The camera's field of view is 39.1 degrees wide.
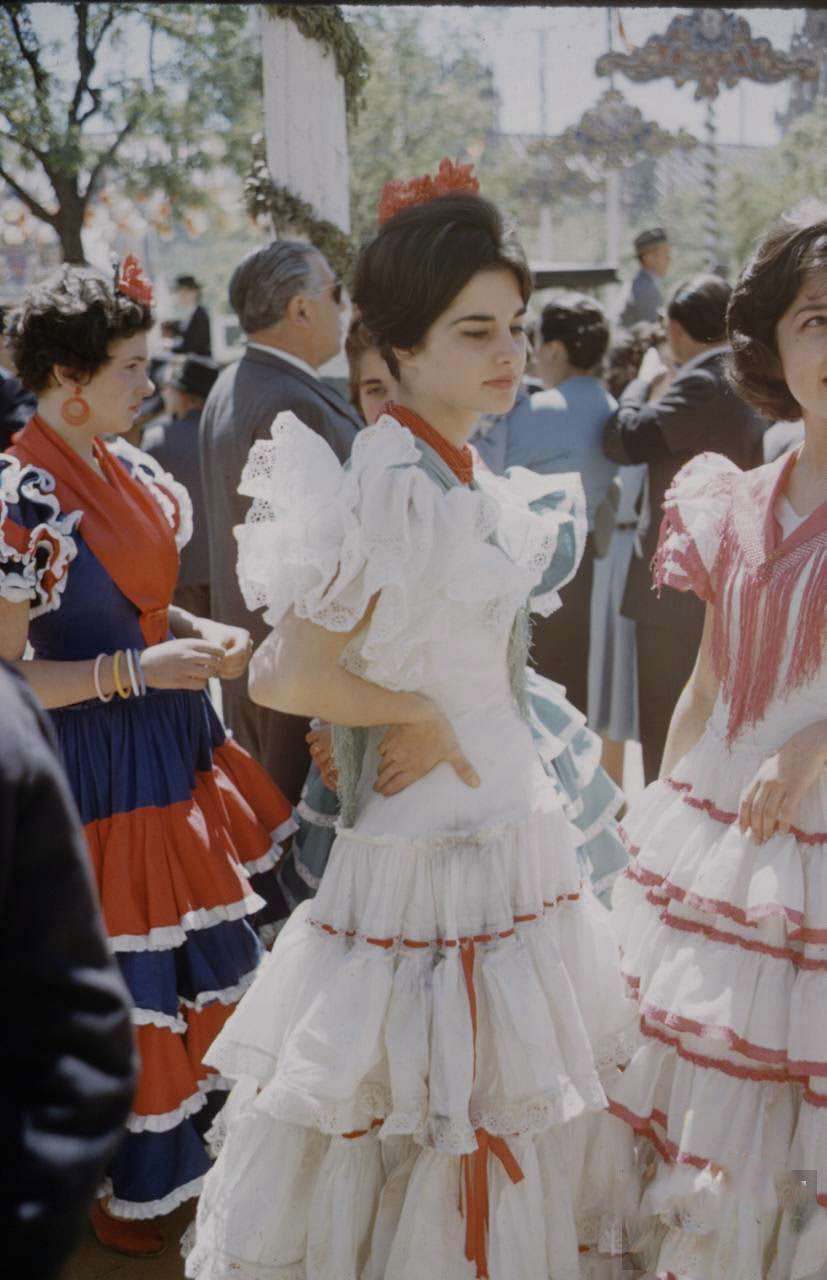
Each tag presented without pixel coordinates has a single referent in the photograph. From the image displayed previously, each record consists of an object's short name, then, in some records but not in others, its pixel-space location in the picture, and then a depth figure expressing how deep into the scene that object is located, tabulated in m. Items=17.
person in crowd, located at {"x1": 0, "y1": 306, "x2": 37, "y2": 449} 3.82
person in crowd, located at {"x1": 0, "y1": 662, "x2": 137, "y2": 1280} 0.89
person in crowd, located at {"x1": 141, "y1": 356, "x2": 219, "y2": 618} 5.09
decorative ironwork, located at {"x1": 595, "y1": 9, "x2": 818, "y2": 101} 8.14
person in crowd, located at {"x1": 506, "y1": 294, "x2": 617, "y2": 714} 4.76
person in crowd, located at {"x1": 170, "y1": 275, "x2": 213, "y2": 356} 11.84
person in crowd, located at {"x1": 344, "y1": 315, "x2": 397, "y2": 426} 3.30
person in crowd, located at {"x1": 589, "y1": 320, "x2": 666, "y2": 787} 5.03
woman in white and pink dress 1.89
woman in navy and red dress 2.42
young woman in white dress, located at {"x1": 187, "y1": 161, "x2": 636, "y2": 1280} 1.80
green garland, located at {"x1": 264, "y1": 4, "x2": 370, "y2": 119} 4.09
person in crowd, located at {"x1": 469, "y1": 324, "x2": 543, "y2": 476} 4.80
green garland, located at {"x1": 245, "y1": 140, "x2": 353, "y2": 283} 4.36
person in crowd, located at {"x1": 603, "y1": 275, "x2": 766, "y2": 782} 3.97
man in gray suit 3.31
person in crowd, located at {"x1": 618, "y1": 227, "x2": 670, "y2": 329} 9.34
